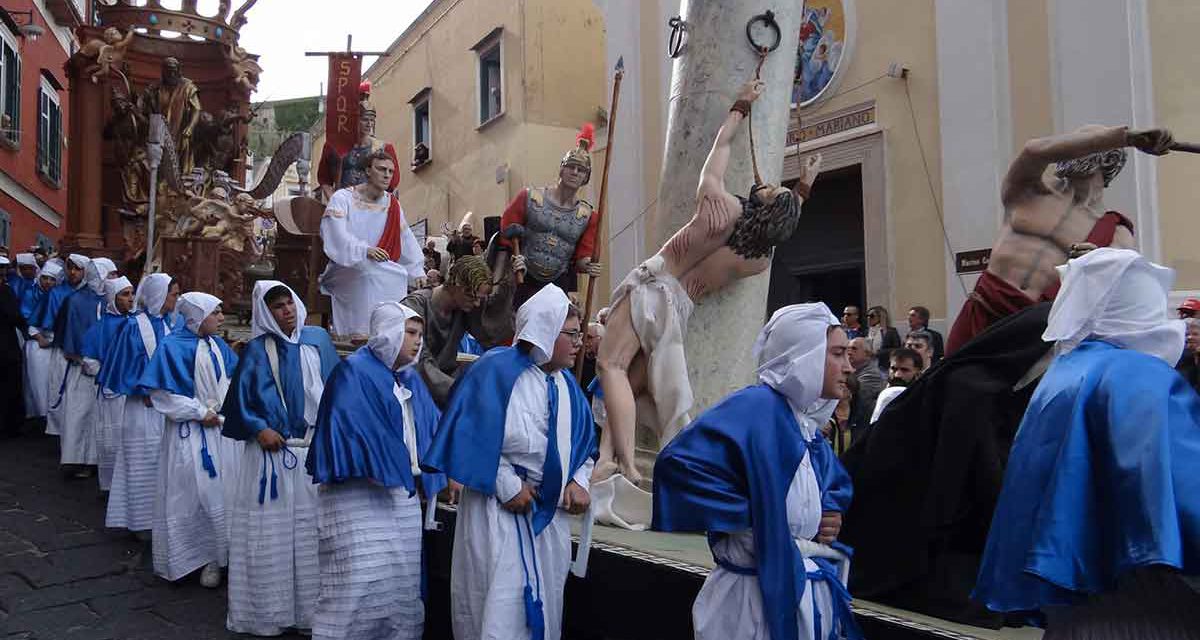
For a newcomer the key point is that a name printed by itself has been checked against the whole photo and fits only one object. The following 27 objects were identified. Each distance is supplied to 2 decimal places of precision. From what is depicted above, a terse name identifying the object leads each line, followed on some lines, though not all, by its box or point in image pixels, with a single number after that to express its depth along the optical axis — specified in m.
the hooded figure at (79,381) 9.95
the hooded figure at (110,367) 8.65
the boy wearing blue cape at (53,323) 11.51
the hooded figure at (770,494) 2.96
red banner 11.40
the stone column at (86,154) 15.84
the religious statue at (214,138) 16.77
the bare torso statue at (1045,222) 4.46
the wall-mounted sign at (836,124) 12.64
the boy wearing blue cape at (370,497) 4.79
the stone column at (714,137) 5.93
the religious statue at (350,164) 10.45
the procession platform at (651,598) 3.55
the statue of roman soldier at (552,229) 7.00
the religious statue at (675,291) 5.50
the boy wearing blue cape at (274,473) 5.76
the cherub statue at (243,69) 17.73
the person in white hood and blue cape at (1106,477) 2.39
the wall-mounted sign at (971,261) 11.00
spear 6.52
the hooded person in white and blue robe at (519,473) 4.27
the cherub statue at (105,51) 15.84
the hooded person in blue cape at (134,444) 7.80
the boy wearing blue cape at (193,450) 6.81
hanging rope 5.81
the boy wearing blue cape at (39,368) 12.44
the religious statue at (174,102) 15.93
